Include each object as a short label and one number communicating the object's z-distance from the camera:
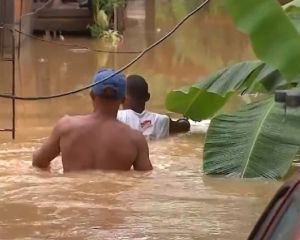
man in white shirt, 18.05
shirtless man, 14.78
